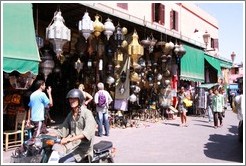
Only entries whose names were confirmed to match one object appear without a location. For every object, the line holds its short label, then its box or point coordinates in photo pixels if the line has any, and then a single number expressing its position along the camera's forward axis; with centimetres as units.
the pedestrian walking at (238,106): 704
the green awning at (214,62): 1785
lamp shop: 859
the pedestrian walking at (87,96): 957
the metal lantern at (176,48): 1344
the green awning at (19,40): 670
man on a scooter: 437
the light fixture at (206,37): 1769
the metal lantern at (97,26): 924
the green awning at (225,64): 2054
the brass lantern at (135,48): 1116
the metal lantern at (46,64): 893
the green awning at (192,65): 1514
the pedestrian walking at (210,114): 1435
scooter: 418
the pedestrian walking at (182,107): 1230
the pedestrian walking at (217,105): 1170
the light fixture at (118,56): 1137
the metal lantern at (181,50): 1350
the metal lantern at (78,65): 1078
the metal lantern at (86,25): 868
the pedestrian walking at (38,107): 765
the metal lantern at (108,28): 944
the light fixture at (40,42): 852
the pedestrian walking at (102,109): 959
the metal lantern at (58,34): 786
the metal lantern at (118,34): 1038
